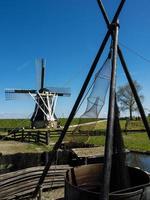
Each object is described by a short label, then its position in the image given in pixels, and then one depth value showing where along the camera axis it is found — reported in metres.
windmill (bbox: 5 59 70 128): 29.37
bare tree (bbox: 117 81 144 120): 49.14
